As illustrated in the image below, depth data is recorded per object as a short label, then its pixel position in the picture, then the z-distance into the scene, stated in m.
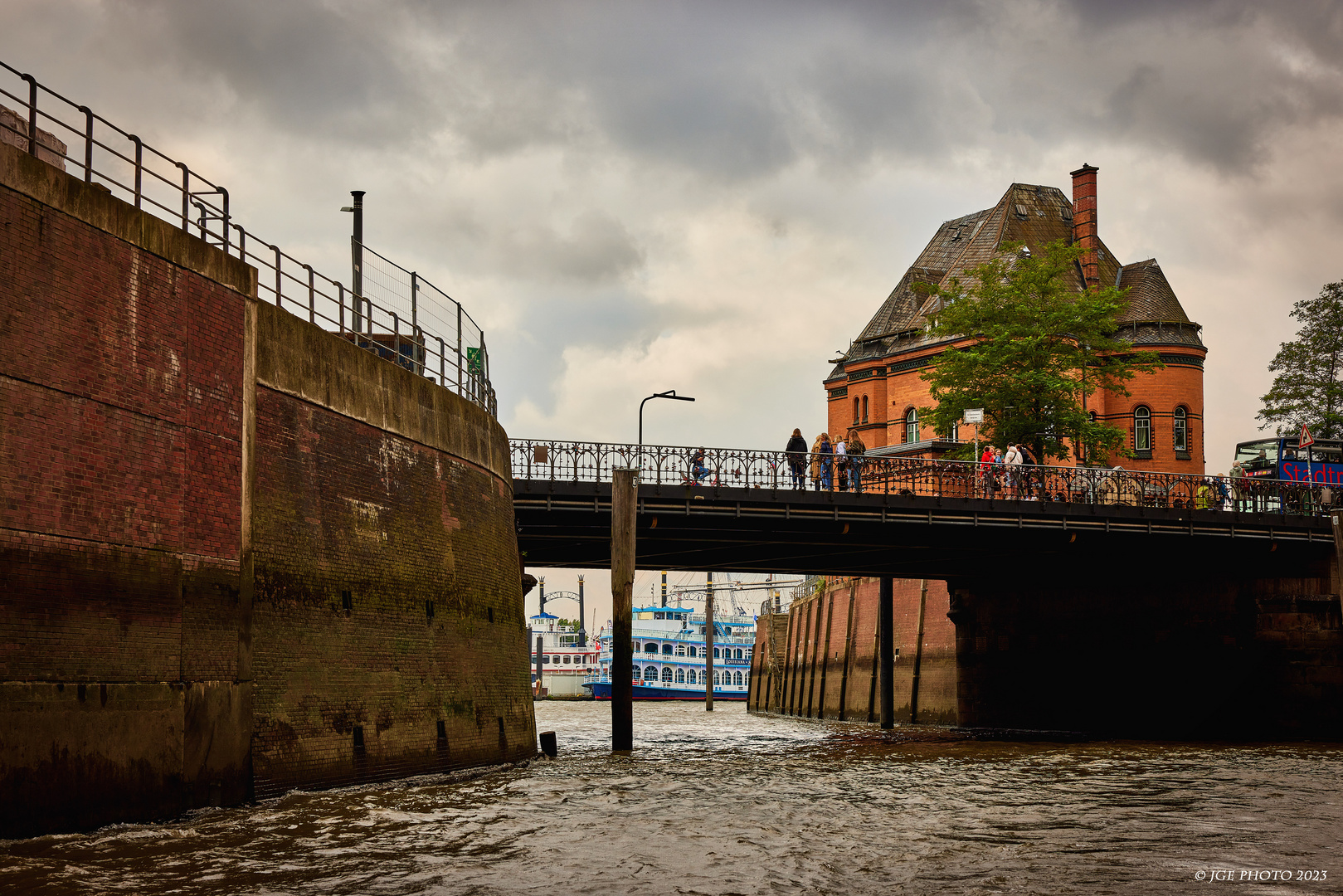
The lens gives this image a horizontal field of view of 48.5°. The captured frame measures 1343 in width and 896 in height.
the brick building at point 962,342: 71.25
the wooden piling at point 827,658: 66.44
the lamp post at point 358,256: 26.61
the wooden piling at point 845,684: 62.22
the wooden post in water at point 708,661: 86.04
